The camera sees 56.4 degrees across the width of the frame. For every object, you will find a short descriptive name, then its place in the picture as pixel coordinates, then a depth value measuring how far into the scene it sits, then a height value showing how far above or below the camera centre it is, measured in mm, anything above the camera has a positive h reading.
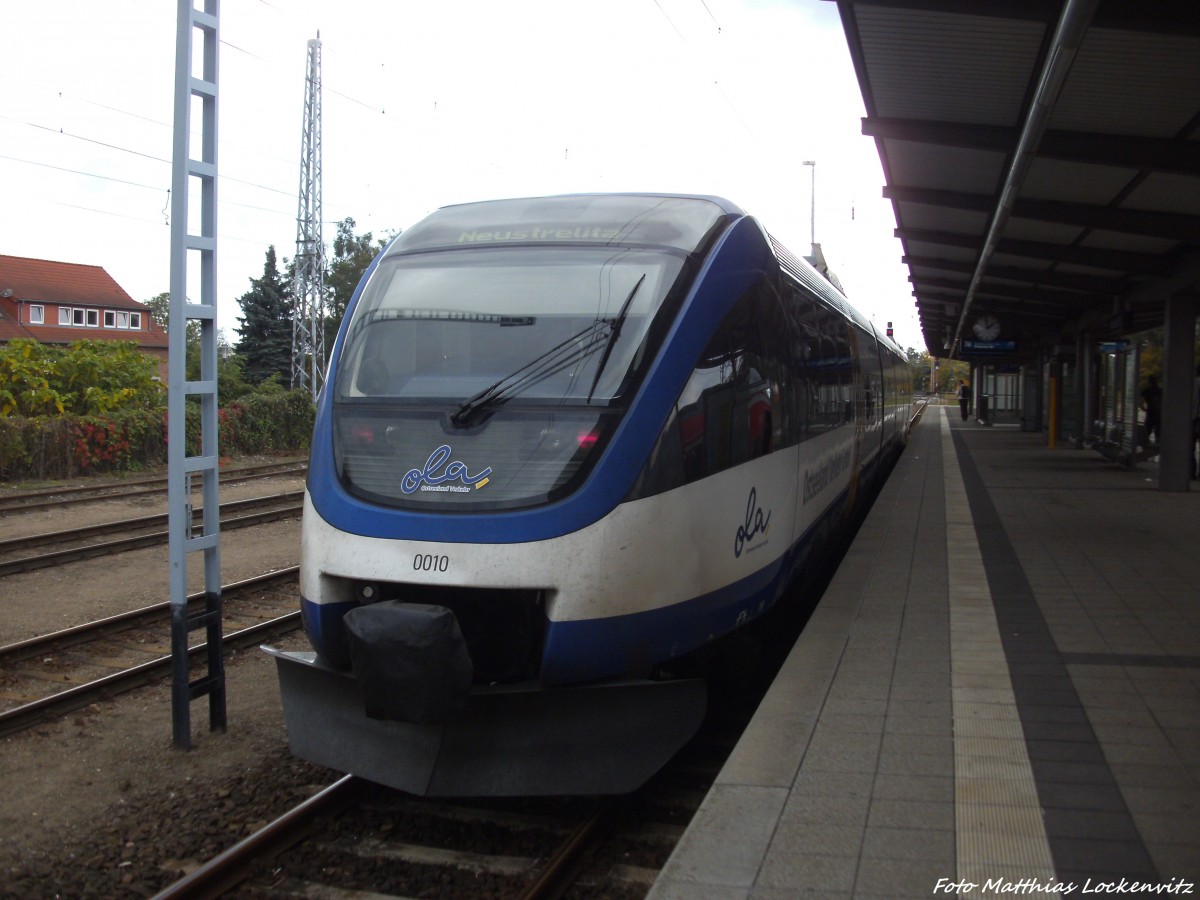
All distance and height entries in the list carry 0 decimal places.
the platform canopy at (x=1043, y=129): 7660 +2490
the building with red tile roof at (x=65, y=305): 62031 +5307
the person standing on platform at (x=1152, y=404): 21078 +77
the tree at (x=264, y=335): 53375 +3104
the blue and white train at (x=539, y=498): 4828 -445
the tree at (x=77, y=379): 23234 +390
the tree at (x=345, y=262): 57500 +7145
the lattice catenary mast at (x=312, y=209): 36000 +6139
